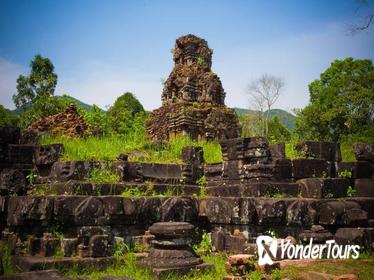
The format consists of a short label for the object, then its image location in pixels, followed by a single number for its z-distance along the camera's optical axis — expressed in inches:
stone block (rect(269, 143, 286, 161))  301.1
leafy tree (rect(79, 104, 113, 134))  655.1
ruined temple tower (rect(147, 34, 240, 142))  682.8
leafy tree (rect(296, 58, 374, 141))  1051.3
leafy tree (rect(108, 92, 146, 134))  756.6
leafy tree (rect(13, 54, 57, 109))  1219.9
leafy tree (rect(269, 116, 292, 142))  1379.8
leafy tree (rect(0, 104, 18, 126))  1189.1
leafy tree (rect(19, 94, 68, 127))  740.0
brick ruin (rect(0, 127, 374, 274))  222.4
